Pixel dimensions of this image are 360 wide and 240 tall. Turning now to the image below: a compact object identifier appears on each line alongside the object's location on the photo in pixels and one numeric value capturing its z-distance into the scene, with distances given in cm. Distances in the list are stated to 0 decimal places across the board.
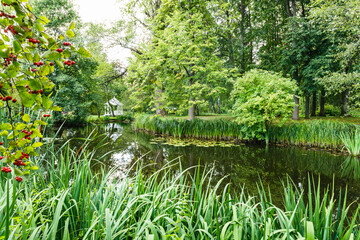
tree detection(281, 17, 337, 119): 938
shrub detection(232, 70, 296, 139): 712
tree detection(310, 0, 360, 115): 640
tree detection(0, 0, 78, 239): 69
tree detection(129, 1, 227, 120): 823
